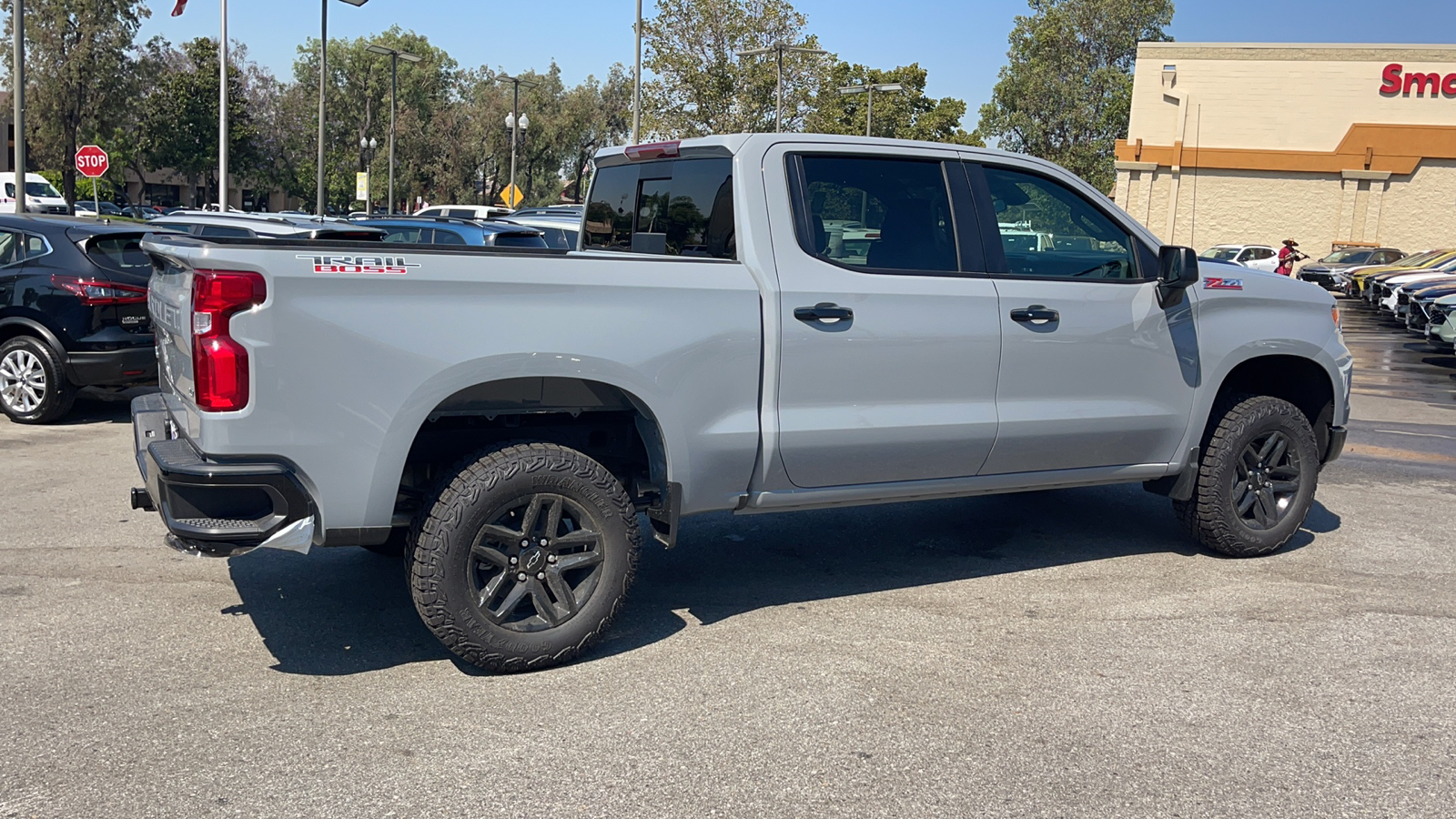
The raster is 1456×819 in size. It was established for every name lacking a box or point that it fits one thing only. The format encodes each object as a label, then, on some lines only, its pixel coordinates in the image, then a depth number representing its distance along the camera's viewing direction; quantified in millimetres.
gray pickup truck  4148
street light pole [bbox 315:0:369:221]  28234
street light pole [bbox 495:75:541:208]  44094
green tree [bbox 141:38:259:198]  64438
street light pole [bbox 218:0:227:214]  26188
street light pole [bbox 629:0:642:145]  27766
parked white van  41825
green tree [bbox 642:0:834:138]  38031
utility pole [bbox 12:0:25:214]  18750
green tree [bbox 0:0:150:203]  51625
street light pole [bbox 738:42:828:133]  34569
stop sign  27467
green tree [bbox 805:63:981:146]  62625
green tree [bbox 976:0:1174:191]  63344
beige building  43500
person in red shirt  35031
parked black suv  9367
